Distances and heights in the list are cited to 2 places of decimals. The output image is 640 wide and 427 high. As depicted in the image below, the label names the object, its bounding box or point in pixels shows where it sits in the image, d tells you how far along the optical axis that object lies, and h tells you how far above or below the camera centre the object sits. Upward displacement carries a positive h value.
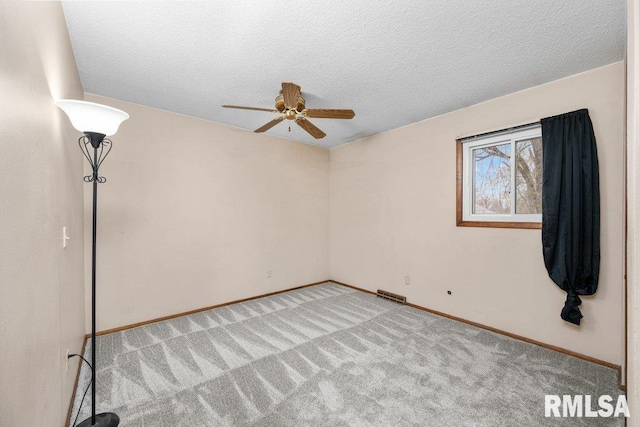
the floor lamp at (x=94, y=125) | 1.30 +0.46
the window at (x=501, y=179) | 2.63 +0.39
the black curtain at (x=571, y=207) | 2.17 +0.07
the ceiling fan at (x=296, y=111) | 2.08 +0.91
